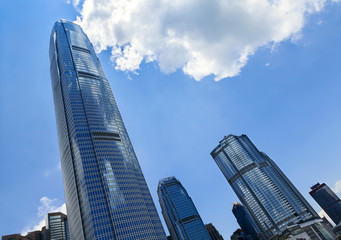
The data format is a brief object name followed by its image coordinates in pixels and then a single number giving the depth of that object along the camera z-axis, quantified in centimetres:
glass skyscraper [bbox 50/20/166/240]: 12225
